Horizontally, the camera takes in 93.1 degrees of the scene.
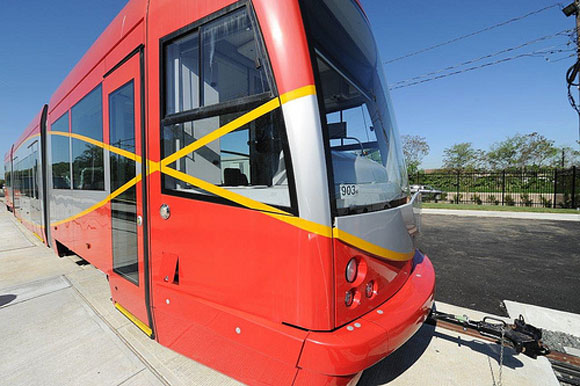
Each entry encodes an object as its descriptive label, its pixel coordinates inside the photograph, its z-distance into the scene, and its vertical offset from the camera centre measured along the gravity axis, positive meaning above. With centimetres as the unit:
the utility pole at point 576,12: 1093 +690
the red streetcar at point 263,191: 134 -5
